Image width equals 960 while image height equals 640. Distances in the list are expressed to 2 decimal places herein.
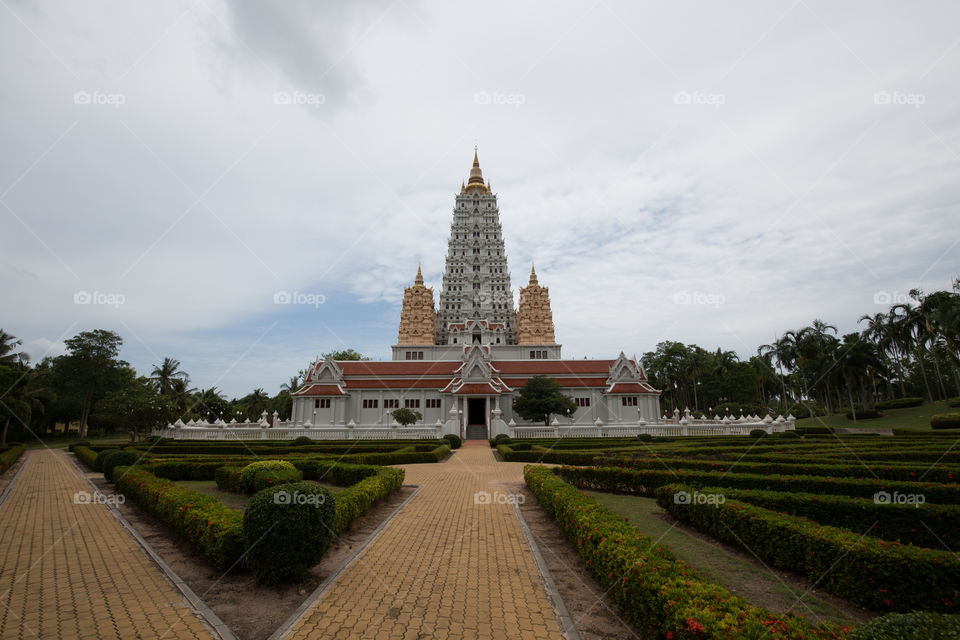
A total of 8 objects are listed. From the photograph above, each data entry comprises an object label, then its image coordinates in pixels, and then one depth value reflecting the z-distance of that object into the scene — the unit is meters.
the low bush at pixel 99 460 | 20.93
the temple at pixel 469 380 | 46.19
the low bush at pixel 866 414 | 49.78
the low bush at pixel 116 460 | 19.77
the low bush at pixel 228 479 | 16.68
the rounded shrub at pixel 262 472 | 15.23
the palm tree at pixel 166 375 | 63.03
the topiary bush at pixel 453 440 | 34.09
